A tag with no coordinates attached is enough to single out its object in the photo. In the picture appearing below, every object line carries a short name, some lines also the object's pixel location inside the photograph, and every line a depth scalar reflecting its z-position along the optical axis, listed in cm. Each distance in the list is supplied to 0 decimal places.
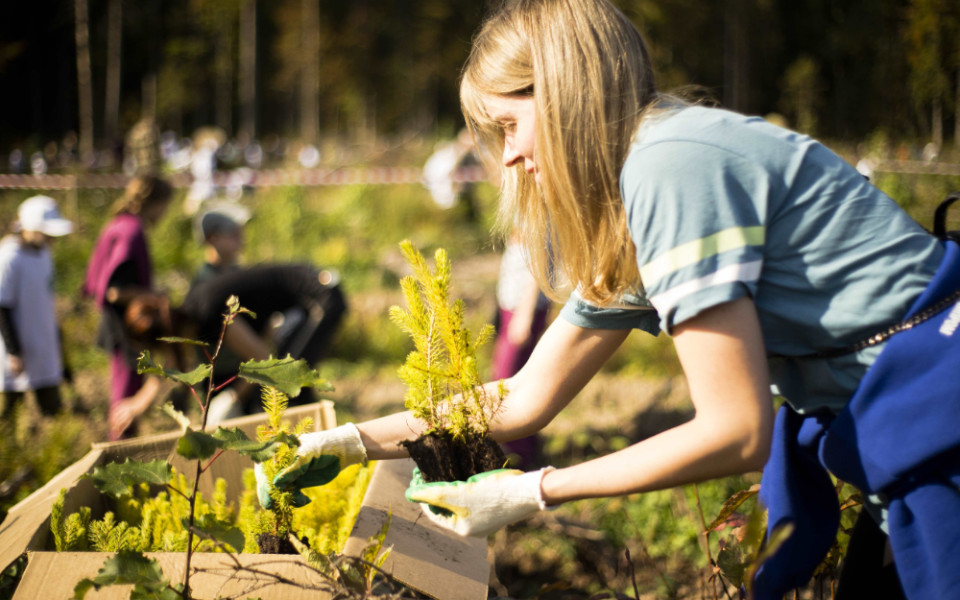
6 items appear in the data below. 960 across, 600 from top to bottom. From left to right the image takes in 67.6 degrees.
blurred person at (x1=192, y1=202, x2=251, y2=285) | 387
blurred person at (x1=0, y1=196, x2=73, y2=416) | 391
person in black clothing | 346
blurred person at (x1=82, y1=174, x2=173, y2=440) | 378
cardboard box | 114
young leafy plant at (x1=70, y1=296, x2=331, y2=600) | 101
